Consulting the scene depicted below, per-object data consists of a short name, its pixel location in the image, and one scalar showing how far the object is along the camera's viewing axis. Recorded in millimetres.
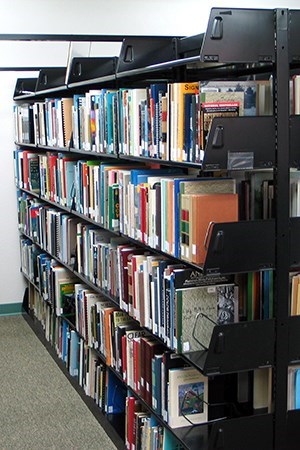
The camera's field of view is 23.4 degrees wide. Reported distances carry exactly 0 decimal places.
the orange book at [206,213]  2643
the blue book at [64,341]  5035
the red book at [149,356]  3287
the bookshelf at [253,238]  2490
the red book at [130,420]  3660
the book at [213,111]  2562
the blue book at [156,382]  3178
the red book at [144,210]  3238
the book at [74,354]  4805
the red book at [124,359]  3683
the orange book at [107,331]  3968
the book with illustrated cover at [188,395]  3010
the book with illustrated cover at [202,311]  2855
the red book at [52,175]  5195
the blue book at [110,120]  3701
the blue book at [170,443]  3223
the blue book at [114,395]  4117
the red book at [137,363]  3473
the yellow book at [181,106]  2773
